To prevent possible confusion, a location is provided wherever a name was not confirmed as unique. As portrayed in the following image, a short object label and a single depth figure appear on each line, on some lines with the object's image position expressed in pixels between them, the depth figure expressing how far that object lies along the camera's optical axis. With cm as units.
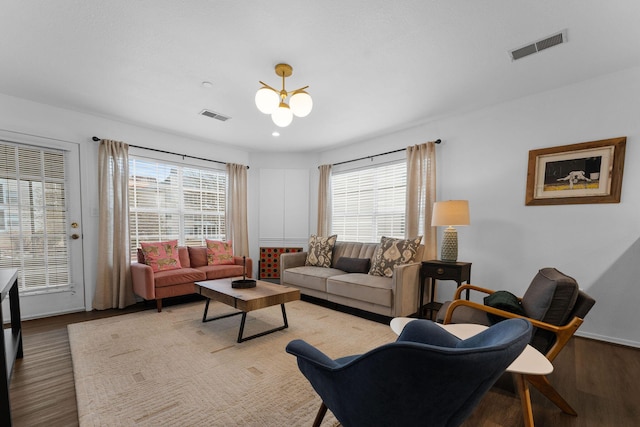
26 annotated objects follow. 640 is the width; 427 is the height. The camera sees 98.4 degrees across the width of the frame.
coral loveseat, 344
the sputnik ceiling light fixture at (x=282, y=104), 222
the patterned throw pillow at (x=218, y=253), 436
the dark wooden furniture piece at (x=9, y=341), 138
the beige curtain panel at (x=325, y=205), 524
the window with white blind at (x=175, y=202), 412
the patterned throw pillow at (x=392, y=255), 345
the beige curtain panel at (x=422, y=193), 377
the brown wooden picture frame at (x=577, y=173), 263
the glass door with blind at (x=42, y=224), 315
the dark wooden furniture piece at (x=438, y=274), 302
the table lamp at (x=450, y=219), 307
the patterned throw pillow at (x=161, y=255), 378
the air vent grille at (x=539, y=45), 208
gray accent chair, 163
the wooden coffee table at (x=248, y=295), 253
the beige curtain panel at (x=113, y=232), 361
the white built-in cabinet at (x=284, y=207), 555
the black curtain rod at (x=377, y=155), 374
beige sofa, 302
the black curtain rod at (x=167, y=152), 362
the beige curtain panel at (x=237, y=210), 508
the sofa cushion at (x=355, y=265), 391
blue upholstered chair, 74
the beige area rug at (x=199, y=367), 163
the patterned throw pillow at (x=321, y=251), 438
